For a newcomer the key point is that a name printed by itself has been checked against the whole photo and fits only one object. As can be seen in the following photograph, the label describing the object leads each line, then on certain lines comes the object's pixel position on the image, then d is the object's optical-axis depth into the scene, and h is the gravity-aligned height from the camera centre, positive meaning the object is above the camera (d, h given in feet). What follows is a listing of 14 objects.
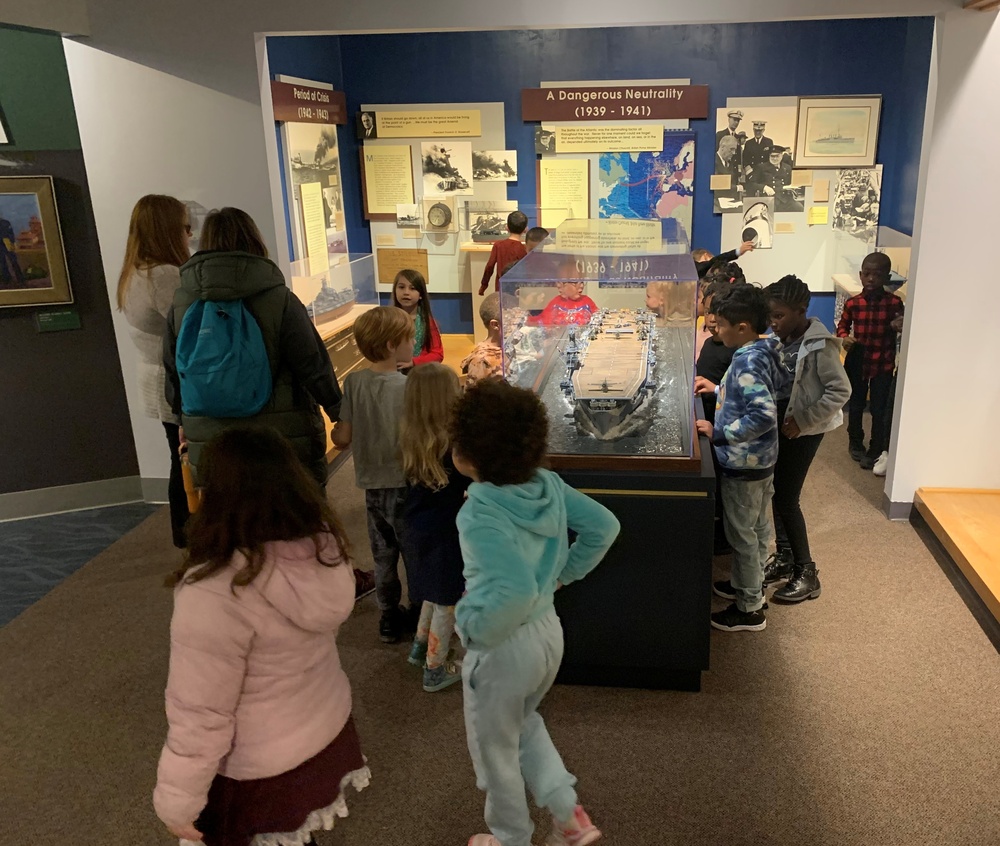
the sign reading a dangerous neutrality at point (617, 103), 24.02 +2.15
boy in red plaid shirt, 16.83 -3.48
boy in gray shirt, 10.11 -2.56
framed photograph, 23.52 +1.10
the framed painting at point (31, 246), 15.01 -0.81
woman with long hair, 11.55 -0.89
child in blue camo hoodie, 10.08 -2.94
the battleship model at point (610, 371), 9.77 -2.24
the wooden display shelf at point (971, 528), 11.80 -5.45
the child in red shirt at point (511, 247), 22.57 -1.68
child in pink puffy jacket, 5.43 -2.97
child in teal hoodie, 6.41 -2.94
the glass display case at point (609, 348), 9.75 -2.13
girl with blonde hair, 9.09 -3.25
